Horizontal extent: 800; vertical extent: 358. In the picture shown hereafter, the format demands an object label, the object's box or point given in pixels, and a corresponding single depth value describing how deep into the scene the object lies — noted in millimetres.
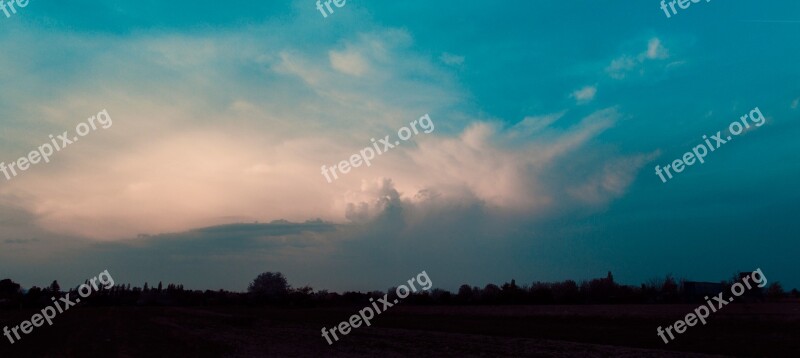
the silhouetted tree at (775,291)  87775
